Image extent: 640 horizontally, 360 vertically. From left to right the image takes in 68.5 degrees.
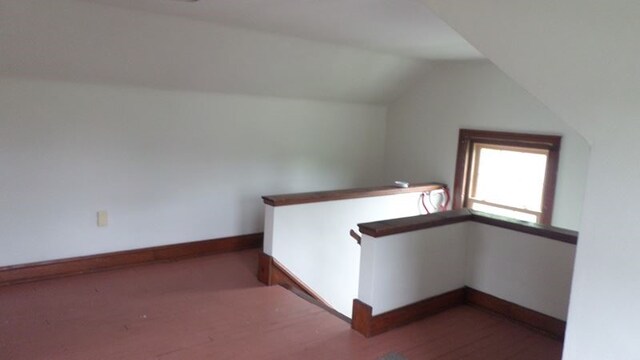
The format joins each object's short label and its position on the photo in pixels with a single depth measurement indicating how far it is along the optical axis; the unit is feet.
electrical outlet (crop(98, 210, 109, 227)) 13.20
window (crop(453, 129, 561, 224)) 15.23
